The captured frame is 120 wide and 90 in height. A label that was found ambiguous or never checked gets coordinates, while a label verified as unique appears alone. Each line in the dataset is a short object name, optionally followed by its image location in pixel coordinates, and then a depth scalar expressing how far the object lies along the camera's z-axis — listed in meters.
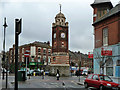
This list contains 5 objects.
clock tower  52.28
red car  16.00
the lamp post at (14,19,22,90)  5.72
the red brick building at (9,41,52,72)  68.81
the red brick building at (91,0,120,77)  21.92
